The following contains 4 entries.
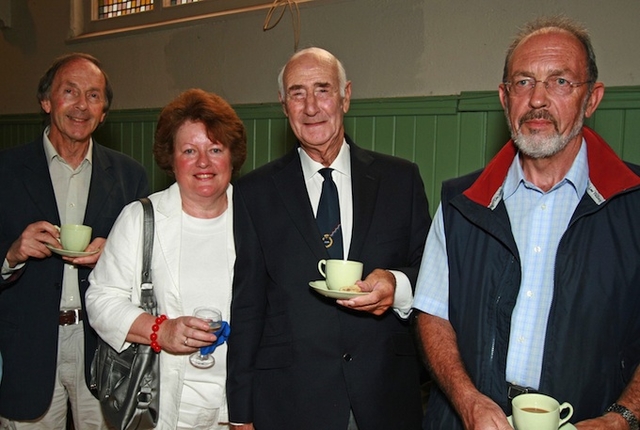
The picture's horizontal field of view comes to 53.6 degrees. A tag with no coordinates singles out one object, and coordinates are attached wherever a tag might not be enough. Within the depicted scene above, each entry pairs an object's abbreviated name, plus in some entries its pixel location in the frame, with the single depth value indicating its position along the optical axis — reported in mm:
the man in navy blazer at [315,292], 2096
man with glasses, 1658
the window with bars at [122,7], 5332
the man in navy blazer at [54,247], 2617
